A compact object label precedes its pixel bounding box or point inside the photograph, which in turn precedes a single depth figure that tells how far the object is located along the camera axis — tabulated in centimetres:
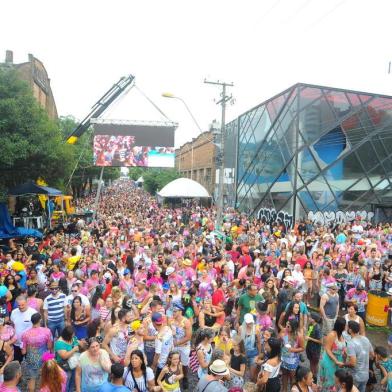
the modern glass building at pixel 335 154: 2030
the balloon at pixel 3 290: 646
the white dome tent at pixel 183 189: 2684
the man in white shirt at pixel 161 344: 494
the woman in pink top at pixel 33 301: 582
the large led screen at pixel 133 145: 2634
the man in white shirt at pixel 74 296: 579
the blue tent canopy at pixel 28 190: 1560
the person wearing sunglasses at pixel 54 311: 594
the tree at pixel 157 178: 4600
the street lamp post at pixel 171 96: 1393
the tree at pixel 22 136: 1330
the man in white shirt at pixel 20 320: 535
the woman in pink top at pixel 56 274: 745
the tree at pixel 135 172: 11544
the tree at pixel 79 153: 3575
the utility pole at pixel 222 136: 1537
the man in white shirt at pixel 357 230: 1394
